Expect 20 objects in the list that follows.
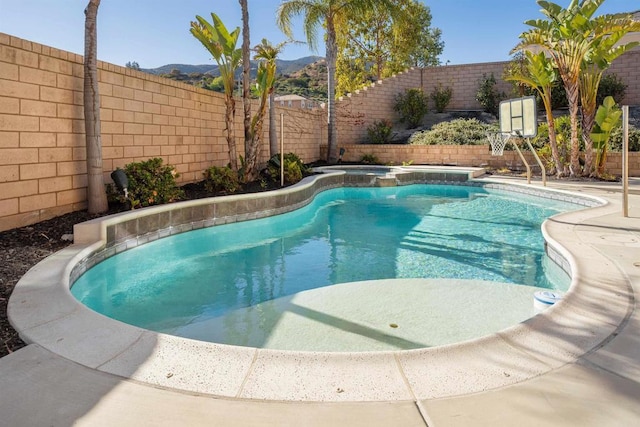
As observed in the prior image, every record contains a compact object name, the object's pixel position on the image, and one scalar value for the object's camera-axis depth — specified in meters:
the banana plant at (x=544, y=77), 12.21
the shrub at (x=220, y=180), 9.76
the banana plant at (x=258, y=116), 10.91
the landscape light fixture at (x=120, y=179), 7.16
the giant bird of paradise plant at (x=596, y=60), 10.66
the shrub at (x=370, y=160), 18.84
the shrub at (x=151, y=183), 7.49
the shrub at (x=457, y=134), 18.22
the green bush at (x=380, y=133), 20.28
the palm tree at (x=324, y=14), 16.39
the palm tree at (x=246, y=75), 10.31
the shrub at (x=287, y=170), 11.83
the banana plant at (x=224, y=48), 9.19
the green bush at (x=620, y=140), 14.34
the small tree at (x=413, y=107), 21.88
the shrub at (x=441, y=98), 22.81
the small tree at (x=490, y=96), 21.91
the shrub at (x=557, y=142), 14.10
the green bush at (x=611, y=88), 18.92
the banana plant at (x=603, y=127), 11.91
